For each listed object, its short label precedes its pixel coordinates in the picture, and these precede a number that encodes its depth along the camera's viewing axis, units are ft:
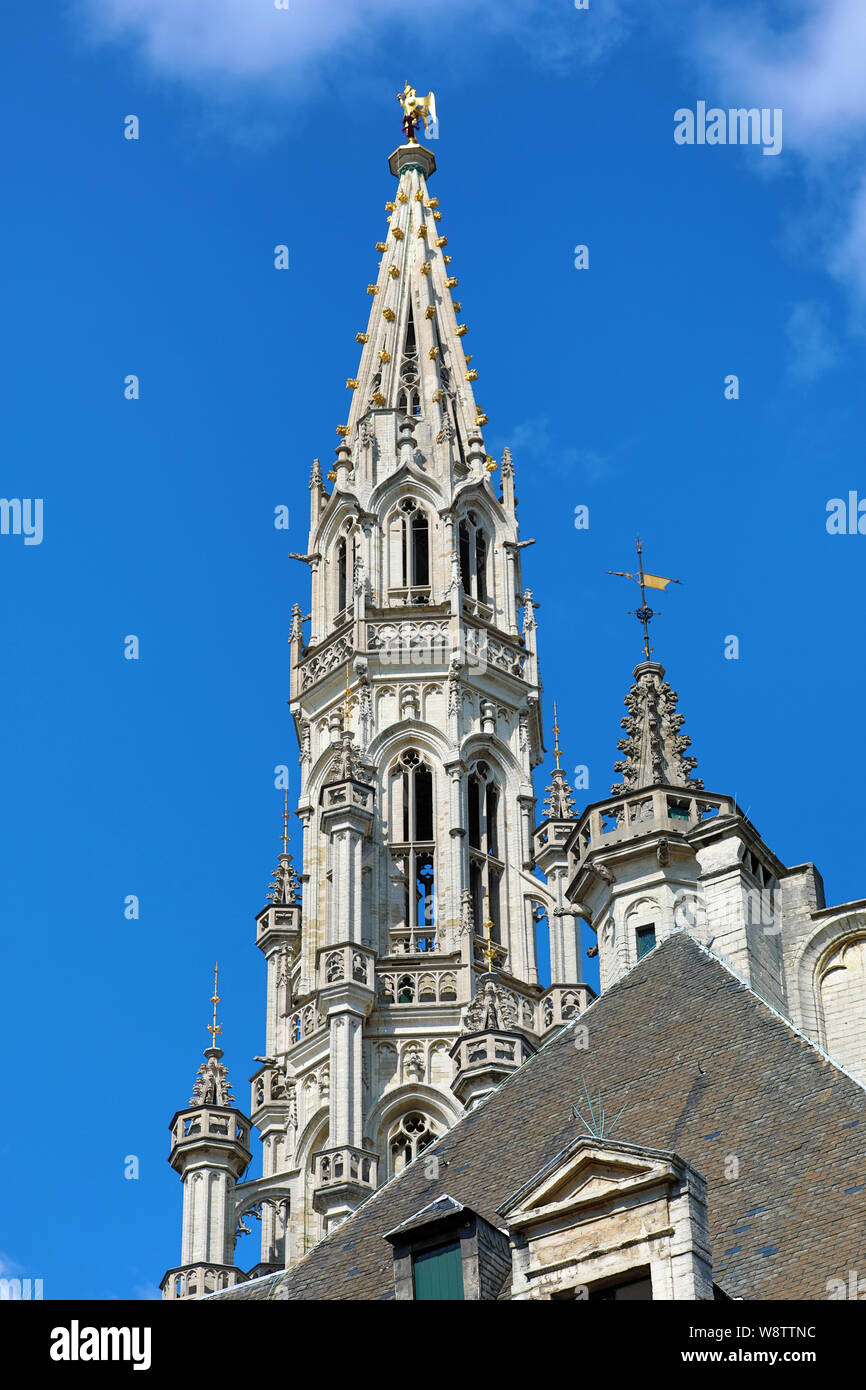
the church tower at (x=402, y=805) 207.72
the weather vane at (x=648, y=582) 115.44
